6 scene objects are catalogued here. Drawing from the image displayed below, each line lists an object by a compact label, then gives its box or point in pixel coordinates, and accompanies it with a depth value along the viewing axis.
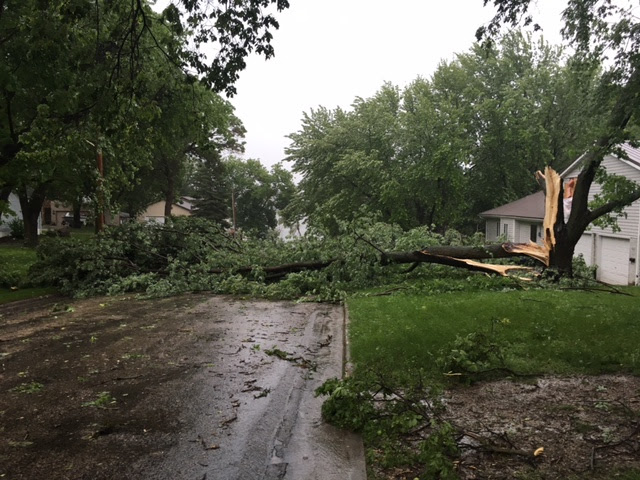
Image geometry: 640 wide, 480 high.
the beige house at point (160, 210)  64.06
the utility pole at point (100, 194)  14.76
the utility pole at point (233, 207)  52.74
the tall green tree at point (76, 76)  5.94
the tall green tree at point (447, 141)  26.31
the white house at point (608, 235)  16.67
